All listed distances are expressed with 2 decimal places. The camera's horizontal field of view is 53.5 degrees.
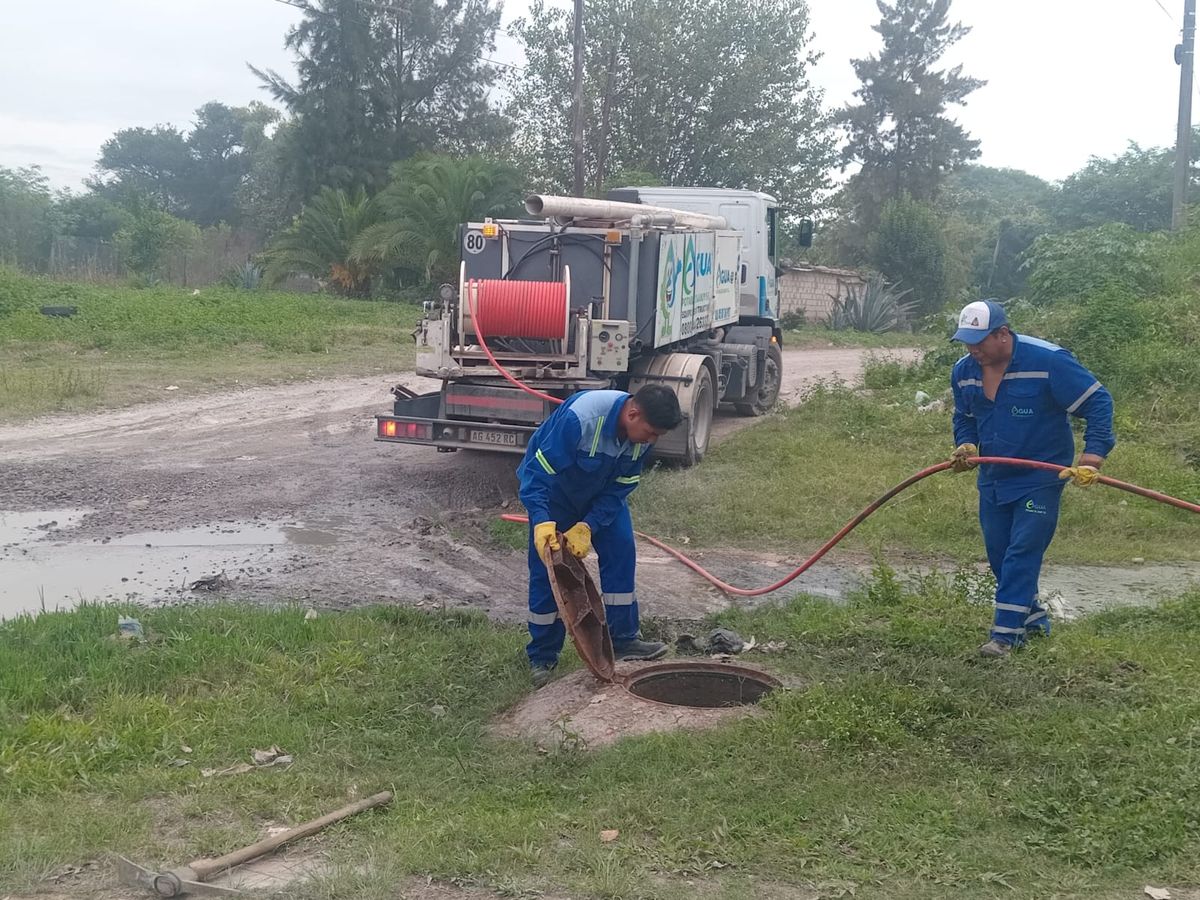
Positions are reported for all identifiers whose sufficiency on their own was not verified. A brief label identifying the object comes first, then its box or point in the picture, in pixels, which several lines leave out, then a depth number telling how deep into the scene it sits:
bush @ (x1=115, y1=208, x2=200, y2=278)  35.94
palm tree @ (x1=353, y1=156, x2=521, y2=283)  30.47
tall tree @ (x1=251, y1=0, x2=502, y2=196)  37.72
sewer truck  10.55
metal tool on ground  3.83
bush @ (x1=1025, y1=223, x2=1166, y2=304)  17.44
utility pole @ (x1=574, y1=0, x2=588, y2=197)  25.33
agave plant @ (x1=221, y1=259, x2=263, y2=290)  32.09
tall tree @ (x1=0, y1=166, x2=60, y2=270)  38.16
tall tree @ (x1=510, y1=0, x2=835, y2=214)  38.66
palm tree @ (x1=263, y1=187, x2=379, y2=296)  32.06
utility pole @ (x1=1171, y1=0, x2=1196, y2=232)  21.08
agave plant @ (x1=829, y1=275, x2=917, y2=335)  33.34
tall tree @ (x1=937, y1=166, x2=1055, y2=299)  44.66
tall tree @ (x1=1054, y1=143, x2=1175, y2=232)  41.78
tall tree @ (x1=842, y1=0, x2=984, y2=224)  48.53
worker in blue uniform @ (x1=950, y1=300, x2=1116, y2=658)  6.03
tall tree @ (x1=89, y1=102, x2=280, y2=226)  63.94
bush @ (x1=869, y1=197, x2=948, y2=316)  40.41
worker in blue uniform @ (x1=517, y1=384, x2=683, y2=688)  5.56
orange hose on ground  5.71
